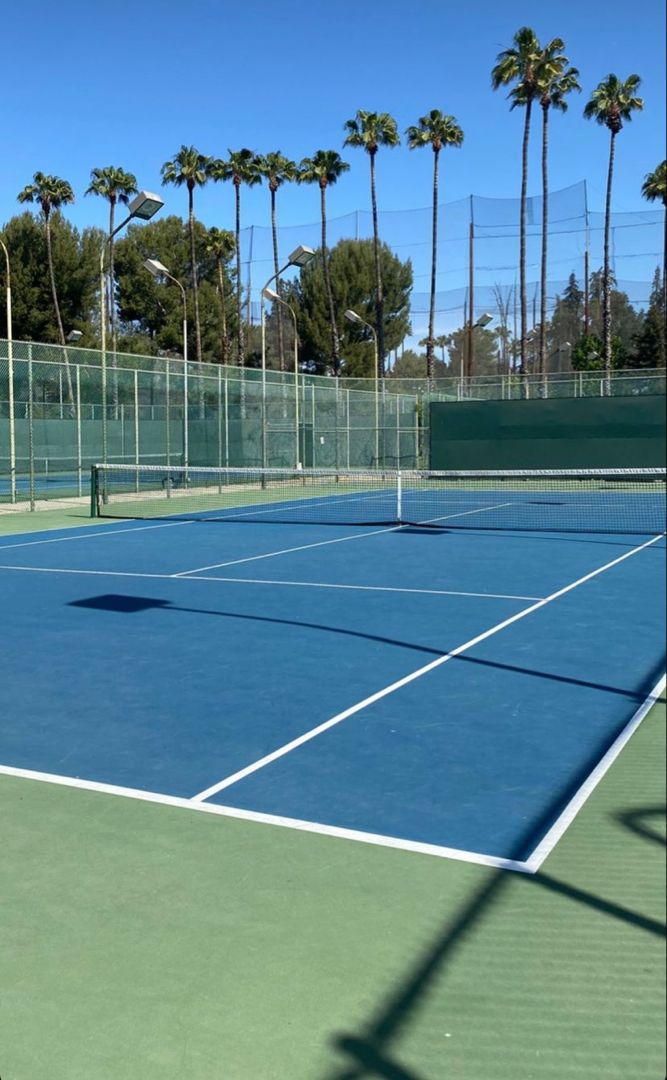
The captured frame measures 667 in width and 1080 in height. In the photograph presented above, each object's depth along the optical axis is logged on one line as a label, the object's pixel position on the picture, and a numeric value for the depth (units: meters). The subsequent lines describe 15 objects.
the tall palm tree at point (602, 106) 35.53
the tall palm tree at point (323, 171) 51.44
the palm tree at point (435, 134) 50.16
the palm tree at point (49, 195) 52.00
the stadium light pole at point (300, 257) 27.69
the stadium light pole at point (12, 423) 21.25
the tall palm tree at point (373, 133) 49.72
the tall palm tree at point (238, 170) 50.72
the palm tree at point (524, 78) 38.44
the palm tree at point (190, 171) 51.56
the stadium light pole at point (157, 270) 27.98
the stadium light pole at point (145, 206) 22.20
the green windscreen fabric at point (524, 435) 27.09
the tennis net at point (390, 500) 20.81
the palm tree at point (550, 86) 37.88
